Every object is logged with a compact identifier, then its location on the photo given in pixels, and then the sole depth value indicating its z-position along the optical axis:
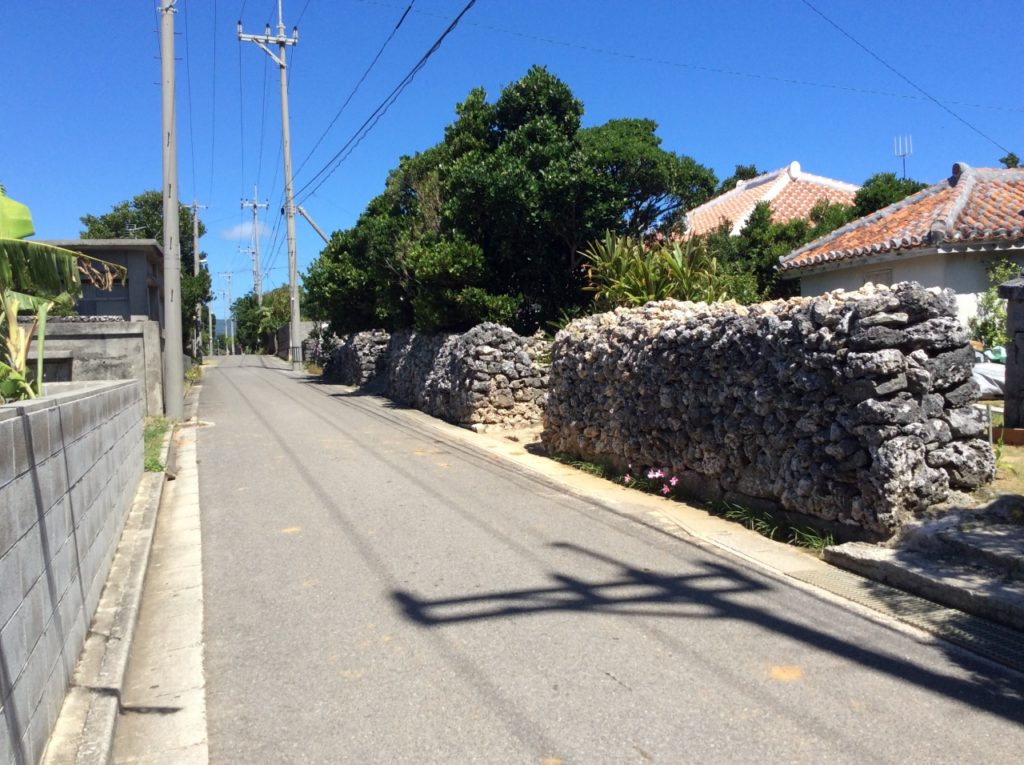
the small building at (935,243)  13.14
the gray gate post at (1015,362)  8.97
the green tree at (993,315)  13.12
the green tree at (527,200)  18.02
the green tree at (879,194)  20.52
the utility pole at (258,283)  78.56
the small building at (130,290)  22.97
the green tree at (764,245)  18.33
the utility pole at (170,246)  18.69
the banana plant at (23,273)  6.02
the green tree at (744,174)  44.22
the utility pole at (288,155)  38.09
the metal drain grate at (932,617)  5.12
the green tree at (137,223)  45.59
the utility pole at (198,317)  50.81
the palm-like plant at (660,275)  14.07
